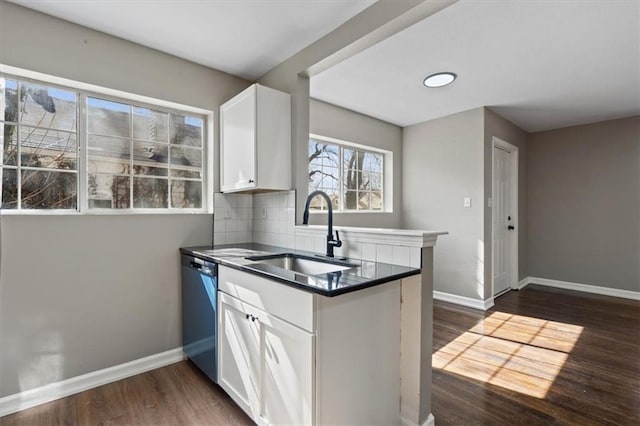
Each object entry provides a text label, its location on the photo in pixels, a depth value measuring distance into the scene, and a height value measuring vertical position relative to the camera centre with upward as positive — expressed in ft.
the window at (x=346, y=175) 12.40 +1.63
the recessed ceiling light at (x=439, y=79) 9.30 +4.06
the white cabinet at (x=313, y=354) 4.29 -2.15
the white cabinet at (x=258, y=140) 7.47 +1.80
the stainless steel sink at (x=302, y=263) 5.99 -1.05
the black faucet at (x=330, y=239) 6.33 -0.53
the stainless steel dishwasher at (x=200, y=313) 6.61 -2.27
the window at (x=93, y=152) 6.37 +1.42
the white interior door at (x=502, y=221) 13.58 -0.37
